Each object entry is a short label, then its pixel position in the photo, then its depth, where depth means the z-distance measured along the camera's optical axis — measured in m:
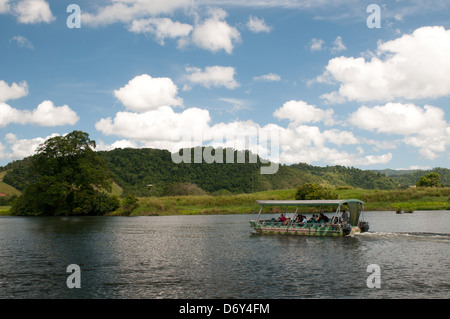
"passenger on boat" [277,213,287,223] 51.62
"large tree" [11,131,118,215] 100.00
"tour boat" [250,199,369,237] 44.78
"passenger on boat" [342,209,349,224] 46.34
